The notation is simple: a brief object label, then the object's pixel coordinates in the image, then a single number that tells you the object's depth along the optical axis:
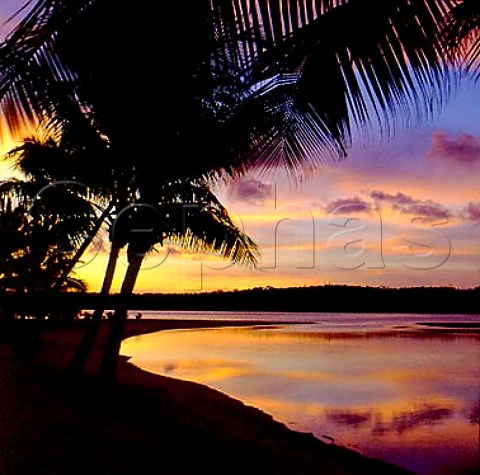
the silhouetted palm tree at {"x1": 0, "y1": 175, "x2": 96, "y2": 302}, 10.00
